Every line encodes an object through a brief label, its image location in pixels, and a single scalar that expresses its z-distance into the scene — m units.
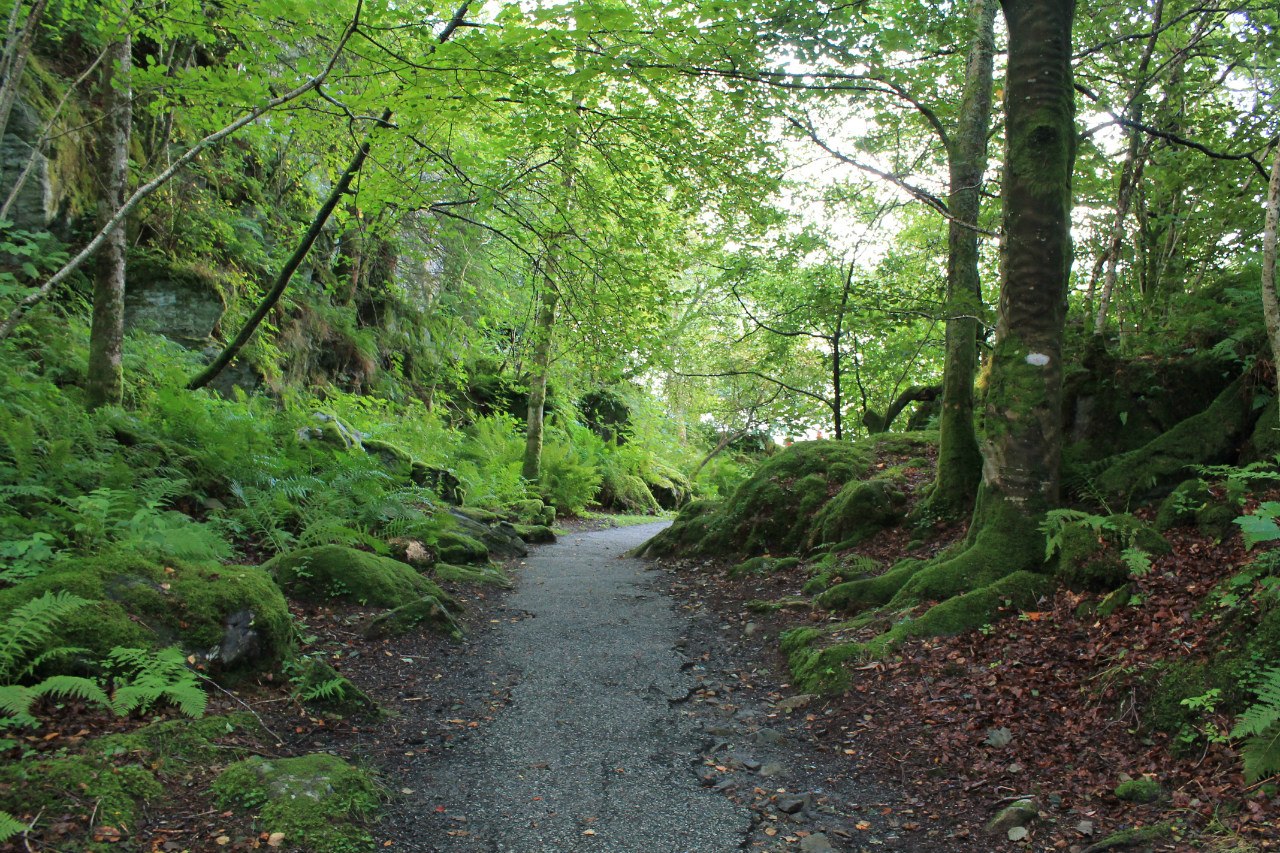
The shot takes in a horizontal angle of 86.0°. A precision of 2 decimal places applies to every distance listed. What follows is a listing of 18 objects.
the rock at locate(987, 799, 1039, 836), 3.31
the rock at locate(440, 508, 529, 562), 10.77
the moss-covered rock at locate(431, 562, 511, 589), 8.32
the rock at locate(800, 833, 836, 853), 3.31
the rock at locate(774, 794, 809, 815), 3.68
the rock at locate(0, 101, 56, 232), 8.03
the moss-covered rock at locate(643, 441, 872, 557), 9.55
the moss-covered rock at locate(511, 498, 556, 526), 14.97
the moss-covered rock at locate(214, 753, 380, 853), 3.05
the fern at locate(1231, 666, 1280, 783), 2.93
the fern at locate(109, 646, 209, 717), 3.46
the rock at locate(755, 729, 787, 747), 4.52
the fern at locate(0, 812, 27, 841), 2.38
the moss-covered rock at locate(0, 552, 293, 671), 3.74
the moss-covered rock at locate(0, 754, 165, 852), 2.65
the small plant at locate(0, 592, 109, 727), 3.02
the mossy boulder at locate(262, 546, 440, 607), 6.32
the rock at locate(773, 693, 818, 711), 5.05
